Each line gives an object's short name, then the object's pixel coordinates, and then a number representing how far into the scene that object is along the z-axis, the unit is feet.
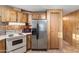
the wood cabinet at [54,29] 7.93
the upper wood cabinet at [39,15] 8.58
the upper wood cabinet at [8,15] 6.09
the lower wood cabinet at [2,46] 4.77
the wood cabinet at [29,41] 7.80
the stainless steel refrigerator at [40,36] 7.76
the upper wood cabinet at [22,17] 7.86
